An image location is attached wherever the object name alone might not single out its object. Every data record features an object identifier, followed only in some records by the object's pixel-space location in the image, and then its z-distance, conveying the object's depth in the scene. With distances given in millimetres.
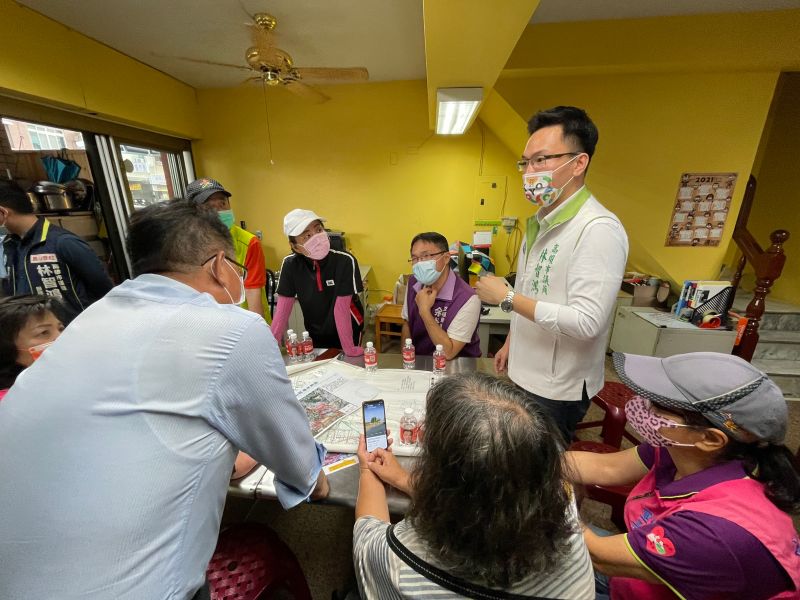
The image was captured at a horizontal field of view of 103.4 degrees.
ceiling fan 2191
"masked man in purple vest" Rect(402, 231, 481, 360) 1729
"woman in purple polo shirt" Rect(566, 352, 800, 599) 627
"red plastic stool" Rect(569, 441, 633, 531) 1207
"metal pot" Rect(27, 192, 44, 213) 2406
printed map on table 1147
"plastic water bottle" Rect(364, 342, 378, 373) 1571
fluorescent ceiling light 2320
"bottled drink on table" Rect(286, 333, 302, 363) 1673
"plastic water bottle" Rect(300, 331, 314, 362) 1685
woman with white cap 1888
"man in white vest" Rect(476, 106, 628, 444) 1100
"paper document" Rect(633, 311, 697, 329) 2676
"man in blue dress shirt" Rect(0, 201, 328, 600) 564
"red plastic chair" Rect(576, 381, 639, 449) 1645
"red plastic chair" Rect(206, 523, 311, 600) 962
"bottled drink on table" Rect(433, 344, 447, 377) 1510
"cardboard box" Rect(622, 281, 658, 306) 3113
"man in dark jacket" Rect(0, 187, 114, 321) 1759
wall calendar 2793
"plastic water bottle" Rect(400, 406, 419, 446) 1109
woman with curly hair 525
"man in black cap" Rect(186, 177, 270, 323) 2326
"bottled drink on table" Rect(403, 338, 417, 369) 1545
